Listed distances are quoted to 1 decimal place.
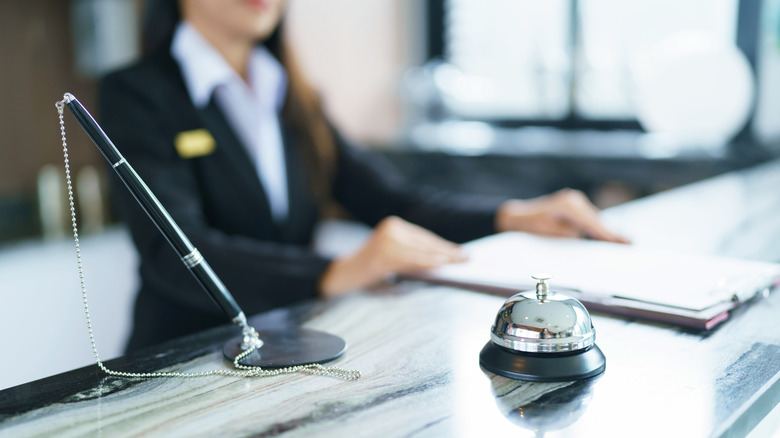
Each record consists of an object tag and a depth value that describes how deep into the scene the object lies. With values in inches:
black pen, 23.7
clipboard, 28.9
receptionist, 39.4
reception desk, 19.1
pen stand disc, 24.4
